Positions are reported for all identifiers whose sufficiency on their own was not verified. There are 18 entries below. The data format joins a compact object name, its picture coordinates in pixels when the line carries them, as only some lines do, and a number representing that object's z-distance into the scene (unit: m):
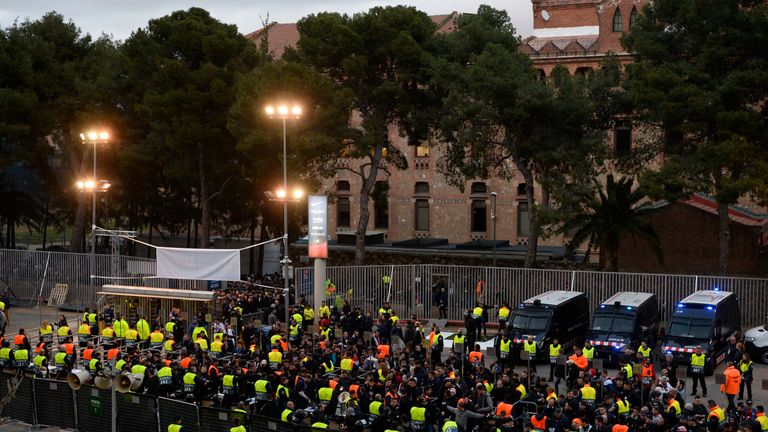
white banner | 34.12
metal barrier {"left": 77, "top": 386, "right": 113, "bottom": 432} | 22.06
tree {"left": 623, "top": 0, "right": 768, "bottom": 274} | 34.47
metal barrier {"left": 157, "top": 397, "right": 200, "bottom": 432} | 20.53
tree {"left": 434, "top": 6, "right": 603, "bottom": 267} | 40.41
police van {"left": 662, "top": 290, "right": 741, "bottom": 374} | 27.89
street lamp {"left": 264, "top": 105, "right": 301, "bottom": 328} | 33.50
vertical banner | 35.06
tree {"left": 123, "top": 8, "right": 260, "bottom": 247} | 48.88
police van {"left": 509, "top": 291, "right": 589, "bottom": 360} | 29.81
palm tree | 37.97
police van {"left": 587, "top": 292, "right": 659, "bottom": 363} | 28.95
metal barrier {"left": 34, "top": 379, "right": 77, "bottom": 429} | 22.75
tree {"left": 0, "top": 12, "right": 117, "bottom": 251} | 52.62
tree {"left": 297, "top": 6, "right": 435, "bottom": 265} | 44.41
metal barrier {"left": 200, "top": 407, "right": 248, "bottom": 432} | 19.97
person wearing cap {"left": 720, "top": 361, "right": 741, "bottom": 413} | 22.69
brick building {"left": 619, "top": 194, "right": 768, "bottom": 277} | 40.41
